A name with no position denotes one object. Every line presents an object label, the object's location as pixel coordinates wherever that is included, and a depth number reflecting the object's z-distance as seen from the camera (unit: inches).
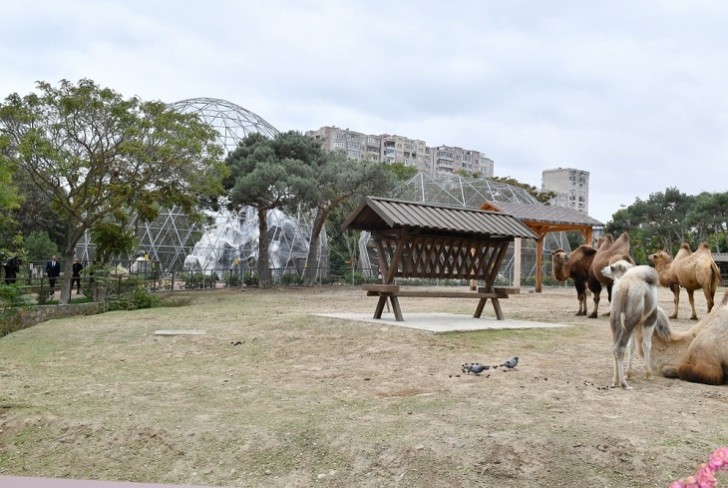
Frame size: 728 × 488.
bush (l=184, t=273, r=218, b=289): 1252.5
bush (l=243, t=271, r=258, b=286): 1355.8
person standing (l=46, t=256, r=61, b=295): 893.3
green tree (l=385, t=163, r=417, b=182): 2172.7
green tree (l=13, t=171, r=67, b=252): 1512.1
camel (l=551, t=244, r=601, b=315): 669.3
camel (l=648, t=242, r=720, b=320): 581.9
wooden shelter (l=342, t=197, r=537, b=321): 521.3
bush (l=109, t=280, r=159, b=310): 783.1
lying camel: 283.3
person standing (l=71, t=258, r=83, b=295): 1000.2
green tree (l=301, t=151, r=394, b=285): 1227.9
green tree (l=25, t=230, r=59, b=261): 1325.0
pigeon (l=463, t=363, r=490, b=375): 320.8
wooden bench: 529.7
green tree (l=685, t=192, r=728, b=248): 1973.4
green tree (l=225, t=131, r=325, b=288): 1145.4
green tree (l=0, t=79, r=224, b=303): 799.7
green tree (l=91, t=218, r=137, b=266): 875.4
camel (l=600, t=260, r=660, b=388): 277.9
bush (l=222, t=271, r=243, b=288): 1331.2
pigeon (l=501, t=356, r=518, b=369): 329.7
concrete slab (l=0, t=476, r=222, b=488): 93.7
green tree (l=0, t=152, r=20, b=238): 643.5
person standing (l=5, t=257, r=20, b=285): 852.6
